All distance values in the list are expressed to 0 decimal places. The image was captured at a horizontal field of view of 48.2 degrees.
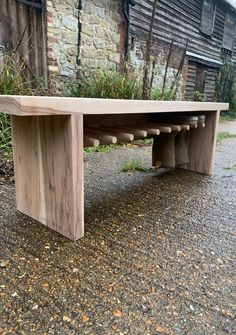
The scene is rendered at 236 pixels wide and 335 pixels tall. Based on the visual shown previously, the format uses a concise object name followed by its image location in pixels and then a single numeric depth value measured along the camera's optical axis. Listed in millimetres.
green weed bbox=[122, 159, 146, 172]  2238
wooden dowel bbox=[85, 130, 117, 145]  1177
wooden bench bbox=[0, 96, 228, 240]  921
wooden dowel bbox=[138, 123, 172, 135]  1525
